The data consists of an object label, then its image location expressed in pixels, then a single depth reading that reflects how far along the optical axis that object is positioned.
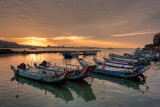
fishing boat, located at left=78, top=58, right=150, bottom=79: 18.97
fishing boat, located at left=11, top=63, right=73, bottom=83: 15.43
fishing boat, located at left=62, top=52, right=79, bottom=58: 56.59
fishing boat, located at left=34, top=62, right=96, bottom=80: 17.04
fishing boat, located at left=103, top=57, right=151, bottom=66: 34.14
